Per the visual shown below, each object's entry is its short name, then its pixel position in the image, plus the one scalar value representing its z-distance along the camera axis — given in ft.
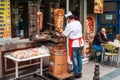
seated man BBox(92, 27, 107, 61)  19.58
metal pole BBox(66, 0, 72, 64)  17.59
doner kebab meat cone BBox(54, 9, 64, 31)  16.43
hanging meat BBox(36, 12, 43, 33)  15.75
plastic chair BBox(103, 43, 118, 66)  18.70
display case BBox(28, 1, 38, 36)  15.65
